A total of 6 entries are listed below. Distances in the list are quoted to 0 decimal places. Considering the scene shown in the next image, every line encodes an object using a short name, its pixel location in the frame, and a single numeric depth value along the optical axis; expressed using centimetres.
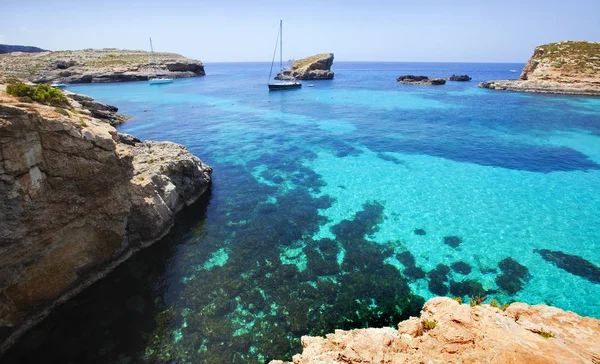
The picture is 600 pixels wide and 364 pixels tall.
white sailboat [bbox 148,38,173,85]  9731
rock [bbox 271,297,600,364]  727
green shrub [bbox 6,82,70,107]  1327
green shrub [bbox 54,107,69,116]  1373
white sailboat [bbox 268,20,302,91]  8825
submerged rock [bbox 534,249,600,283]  1642
